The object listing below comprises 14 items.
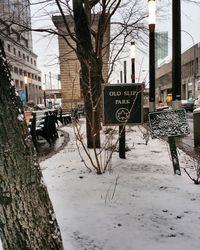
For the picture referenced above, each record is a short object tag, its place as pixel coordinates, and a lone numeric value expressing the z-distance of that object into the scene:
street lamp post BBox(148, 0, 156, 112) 9.37
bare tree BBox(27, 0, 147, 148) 8.54
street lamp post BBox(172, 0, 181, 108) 6.54
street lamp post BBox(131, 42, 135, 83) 16.07
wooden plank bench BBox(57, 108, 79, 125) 22.08
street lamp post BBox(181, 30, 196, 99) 58.34
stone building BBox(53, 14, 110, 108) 26.09
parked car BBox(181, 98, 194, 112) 37.57
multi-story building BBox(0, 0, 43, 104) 9.76
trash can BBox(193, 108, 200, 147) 10.27
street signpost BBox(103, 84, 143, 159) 6.71
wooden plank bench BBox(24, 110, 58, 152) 11.63
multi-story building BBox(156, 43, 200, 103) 57.96
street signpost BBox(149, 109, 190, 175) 5.83
